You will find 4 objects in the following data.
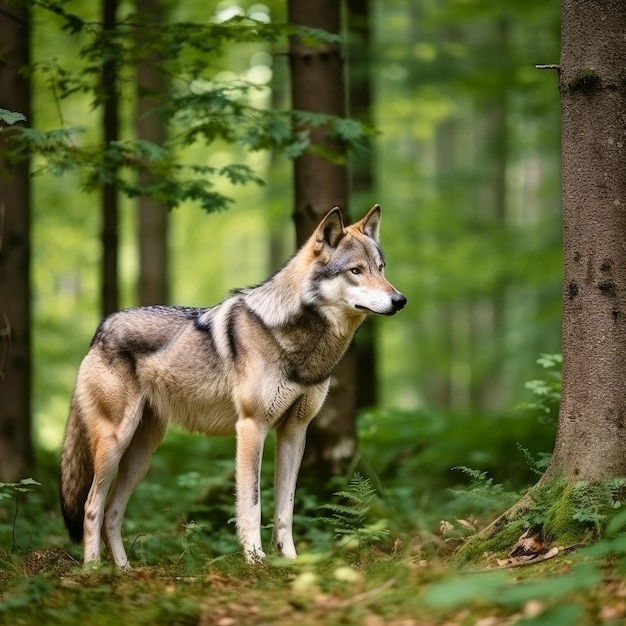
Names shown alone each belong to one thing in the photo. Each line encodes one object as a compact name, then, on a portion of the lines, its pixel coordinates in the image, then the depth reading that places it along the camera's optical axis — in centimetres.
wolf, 1162
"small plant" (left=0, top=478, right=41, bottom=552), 980
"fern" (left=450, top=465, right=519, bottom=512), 1062
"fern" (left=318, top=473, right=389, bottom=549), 1030
